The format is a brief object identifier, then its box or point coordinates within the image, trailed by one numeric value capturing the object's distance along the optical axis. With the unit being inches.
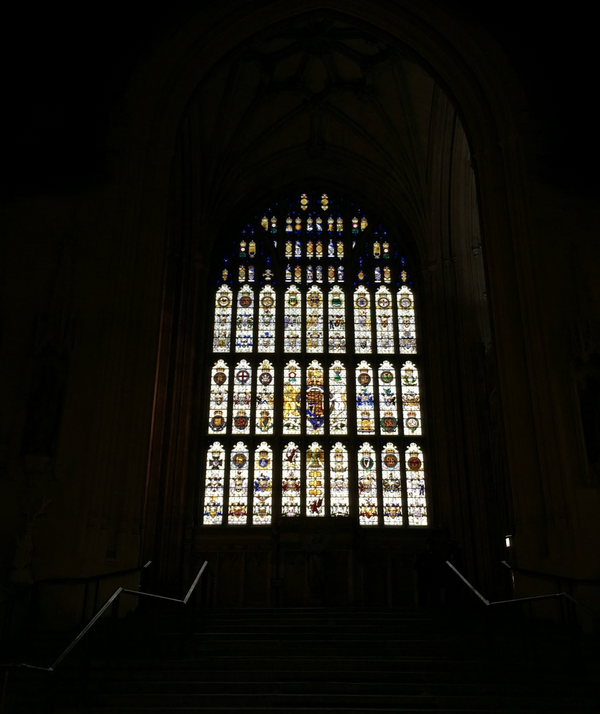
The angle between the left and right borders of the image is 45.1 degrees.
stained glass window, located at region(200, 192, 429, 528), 650.2
